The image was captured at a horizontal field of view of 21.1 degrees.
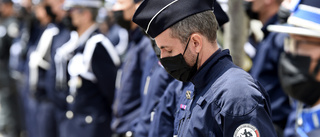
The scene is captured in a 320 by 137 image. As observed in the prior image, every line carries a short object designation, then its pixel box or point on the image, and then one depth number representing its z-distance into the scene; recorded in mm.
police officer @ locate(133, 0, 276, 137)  4041
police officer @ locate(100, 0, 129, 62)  11414
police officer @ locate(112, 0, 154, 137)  8777
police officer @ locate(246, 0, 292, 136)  7632
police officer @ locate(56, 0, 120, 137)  10077
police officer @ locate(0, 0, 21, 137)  15604
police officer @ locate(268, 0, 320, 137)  5179
